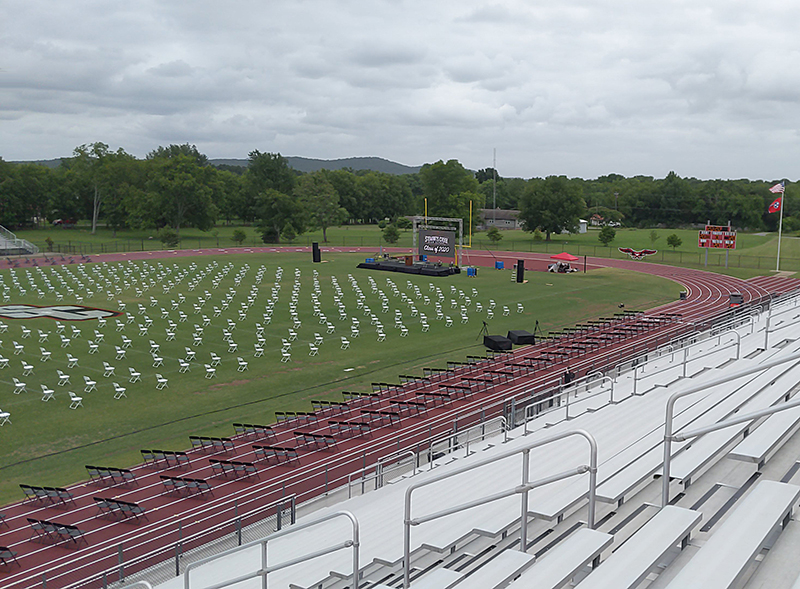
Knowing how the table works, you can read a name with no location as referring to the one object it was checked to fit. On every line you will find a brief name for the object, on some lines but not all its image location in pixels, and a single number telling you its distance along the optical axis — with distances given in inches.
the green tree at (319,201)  3432.6
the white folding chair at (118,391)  846.6
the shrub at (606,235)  3304.6
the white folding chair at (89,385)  876.0
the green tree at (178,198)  3659.0
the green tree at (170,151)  5723.4
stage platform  2224.4
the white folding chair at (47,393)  834.2
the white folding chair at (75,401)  799.1
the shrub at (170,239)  3132.4
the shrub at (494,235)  3467.0
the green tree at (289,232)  3420.3
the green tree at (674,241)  3159.5
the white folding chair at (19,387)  850.8
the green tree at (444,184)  4539.9
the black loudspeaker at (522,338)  1158.3
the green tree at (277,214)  3427.7
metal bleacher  220.4
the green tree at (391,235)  3361.2
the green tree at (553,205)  3651.6
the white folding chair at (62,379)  886.2
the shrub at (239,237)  3373.5
